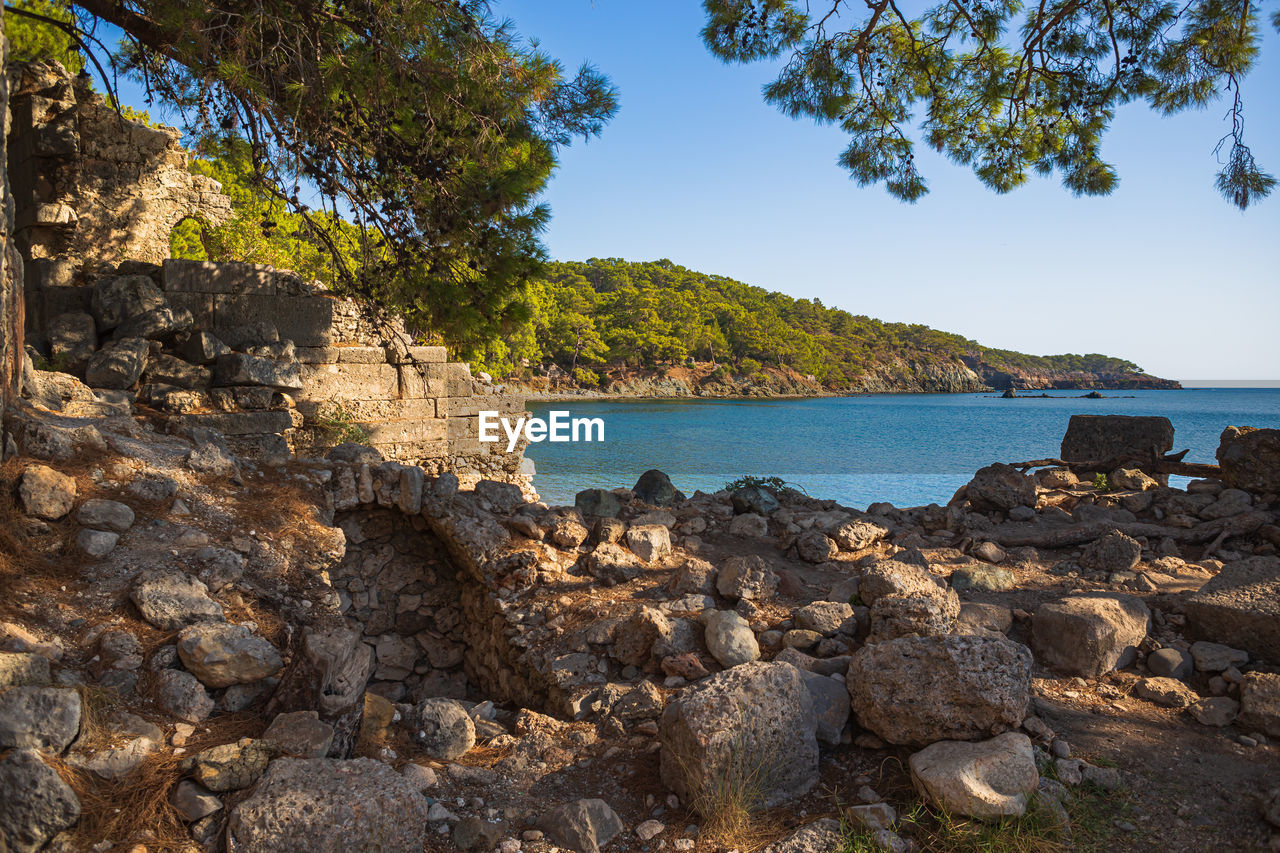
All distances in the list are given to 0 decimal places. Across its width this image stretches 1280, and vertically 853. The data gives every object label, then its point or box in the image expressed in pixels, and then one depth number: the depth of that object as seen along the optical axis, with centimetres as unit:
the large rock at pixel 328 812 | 253
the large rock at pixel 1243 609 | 392
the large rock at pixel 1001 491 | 707
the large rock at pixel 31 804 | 242
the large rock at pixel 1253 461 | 650
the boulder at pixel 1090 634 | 399
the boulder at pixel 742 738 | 306
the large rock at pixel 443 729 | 356
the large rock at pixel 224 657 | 344
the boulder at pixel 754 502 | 677
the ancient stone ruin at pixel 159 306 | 758
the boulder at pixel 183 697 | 326
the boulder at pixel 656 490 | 717
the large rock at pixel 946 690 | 313
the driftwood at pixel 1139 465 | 779
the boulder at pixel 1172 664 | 392
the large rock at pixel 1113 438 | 823
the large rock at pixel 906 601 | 396
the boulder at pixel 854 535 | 611
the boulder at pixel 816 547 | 591
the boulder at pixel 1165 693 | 371
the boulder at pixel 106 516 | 406
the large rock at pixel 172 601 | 368
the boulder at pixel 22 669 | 286
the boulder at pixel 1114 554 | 548
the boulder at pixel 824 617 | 432
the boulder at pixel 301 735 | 302
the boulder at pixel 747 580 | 493
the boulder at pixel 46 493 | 390
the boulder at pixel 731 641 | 418
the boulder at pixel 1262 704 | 337
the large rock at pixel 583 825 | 285
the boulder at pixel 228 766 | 273
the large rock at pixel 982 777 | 276
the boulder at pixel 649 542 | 581
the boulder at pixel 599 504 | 658
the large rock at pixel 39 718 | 265
